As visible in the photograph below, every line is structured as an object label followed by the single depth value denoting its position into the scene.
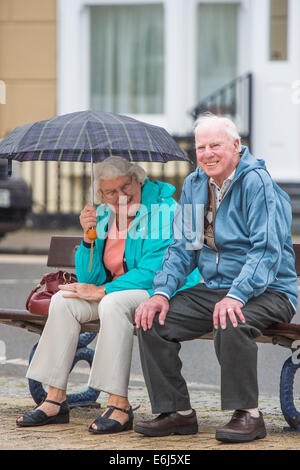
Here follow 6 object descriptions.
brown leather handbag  9.84
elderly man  8.44
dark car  25.87
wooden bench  9.13
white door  29.34
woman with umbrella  8.97
